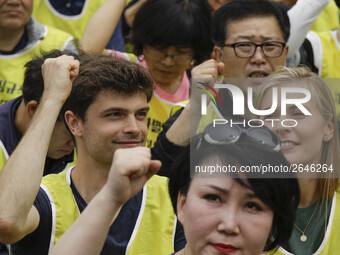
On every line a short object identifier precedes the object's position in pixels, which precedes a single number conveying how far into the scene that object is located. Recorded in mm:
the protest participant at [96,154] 6977
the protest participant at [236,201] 5289
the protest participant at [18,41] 10187
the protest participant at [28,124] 8719
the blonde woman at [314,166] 7176
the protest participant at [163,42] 10031
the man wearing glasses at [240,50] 8336
